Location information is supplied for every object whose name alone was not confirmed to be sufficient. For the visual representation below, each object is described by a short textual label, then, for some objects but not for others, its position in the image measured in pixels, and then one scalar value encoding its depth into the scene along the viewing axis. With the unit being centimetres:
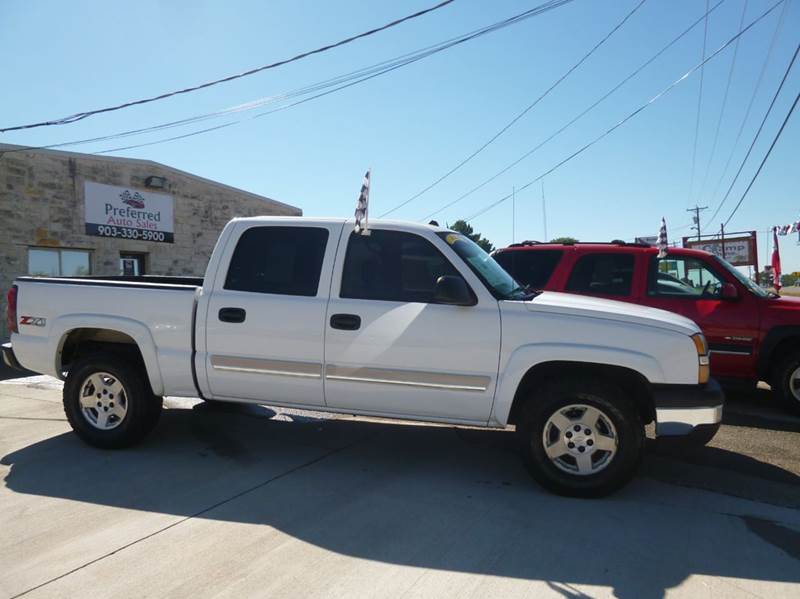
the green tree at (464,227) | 4500
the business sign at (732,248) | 2156
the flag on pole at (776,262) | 1691
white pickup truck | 396
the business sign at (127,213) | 1510
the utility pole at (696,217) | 6345
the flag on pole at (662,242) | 680
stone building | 1349
